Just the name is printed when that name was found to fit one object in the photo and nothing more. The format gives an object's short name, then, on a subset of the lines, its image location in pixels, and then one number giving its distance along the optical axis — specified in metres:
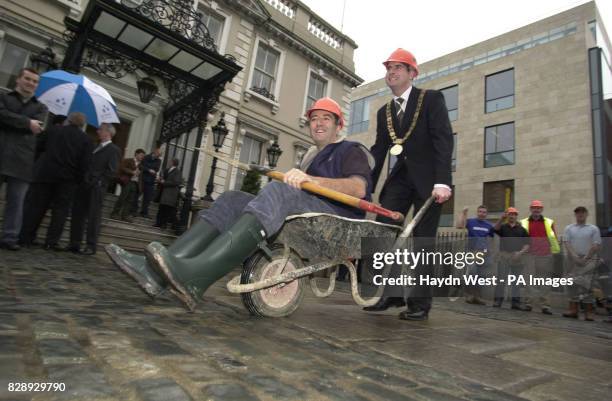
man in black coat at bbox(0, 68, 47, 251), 4.04
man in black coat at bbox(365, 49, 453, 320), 2.98
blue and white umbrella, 6.57
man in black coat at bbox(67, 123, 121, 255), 5.14
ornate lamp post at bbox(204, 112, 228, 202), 9.21
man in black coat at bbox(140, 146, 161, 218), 8.80
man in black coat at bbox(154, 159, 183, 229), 8.71
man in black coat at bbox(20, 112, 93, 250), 4.90
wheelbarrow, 2.07
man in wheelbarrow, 1.83
